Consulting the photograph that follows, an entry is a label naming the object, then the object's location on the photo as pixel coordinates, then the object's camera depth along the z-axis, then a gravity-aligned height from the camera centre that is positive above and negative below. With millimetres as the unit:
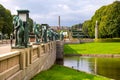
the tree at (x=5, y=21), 84831 +3408
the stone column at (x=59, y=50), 56253 -2834
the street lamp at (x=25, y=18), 17312 +846
